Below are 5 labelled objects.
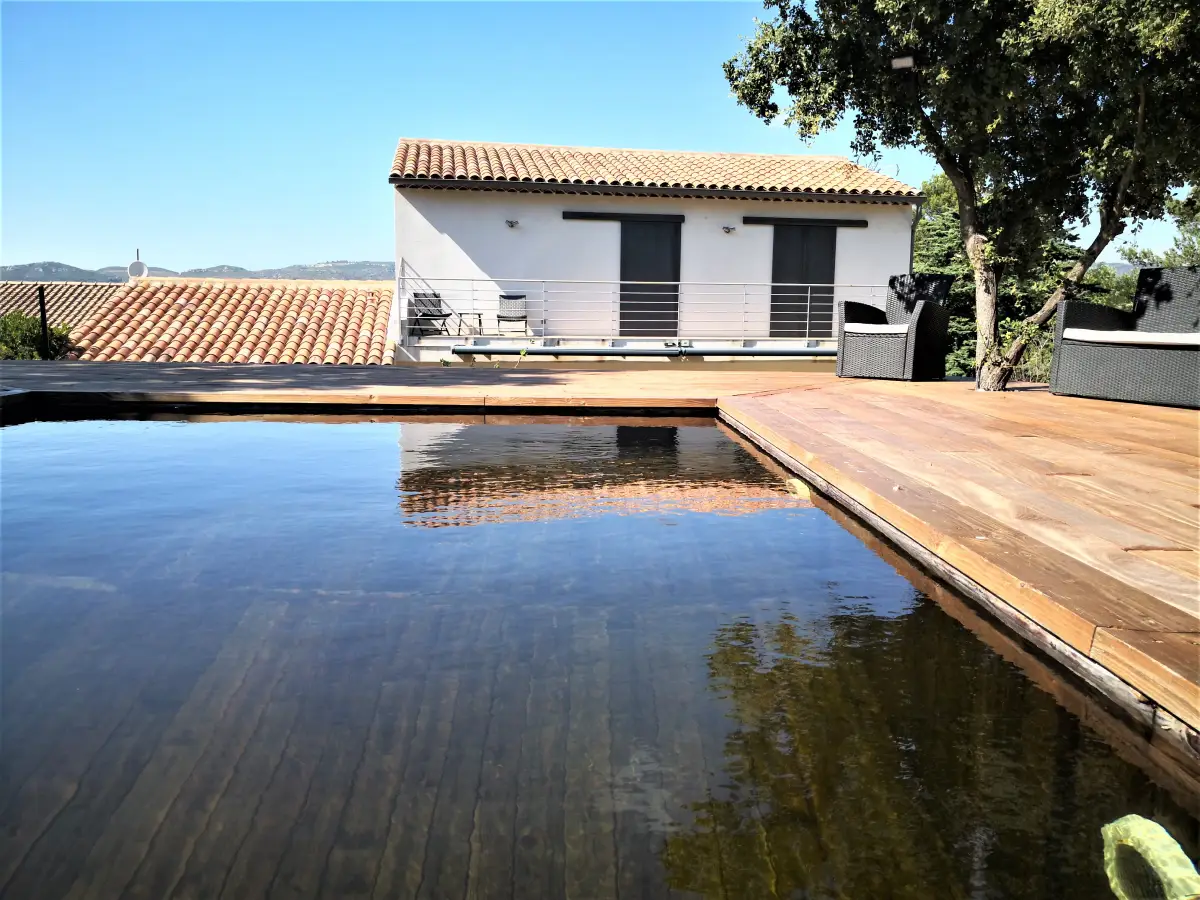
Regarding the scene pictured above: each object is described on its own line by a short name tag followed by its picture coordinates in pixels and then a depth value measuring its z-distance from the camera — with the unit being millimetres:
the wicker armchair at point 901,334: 7402
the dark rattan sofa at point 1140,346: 5320
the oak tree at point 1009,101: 5562
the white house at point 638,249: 12727
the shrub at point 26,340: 12172
